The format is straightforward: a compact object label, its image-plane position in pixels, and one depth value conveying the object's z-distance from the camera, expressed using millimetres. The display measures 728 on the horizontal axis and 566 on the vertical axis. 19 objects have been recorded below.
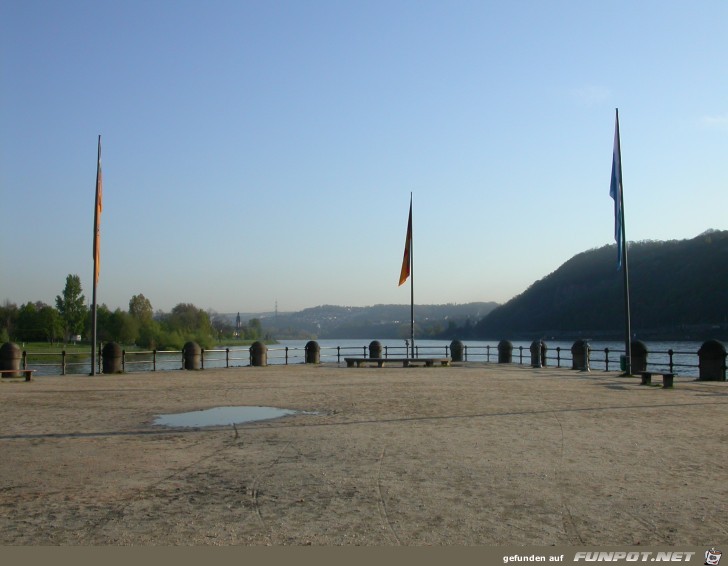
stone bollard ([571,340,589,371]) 30016
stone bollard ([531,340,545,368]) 32469
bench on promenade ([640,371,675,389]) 20109
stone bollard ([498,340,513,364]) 37750
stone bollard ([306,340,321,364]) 36500
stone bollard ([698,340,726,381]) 23234
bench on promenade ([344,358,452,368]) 32844
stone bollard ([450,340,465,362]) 39188
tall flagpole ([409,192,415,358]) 34612
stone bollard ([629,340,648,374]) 25953
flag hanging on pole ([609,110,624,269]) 24422
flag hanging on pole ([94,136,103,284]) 26234
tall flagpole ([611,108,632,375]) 24094
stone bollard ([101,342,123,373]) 28734
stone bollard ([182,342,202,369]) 31984
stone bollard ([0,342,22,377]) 26078
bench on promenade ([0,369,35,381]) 24252
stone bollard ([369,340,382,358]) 38688
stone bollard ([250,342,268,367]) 34188
